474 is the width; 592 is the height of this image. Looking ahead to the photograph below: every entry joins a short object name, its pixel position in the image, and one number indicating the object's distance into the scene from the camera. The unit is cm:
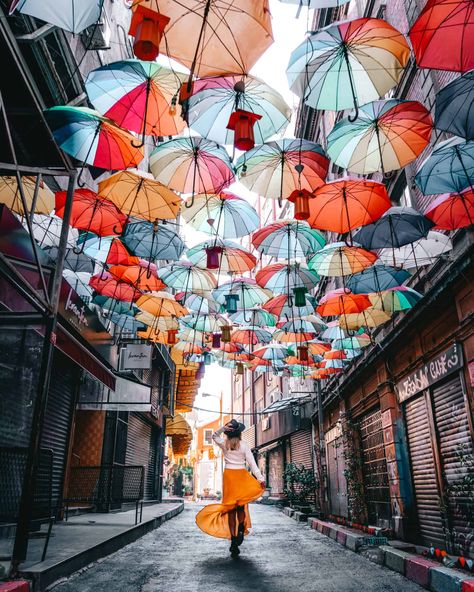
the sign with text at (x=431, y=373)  758
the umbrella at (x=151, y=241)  893
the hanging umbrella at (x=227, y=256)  930
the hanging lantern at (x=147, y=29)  395
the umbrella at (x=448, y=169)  563
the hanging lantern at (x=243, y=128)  473
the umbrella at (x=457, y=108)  486
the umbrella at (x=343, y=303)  986
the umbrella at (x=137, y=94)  570
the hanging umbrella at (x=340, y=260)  822
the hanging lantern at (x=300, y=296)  940
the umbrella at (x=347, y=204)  671
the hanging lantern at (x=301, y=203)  591
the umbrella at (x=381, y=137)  564
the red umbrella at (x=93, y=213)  784
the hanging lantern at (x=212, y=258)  853
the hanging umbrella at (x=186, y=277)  1023
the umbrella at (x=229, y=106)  578
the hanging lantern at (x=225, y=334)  1179
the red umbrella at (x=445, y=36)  419
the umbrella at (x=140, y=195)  739
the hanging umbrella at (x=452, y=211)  638
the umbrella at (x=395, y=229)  707
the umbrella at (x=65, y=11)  462
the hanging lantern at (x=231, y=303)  1070
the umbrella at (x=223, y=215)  827
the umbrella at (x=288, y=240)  874
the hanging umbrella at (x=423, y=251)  774
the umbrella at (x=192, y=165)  680
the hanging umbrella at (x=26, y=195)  767
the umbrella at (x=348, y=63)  511
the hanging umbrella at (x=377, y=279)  870
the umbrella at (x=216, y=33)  446
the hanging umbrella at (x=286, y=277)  1007
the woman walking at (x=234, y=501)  676
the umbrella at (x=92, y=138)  620
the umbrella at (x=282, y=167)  666
